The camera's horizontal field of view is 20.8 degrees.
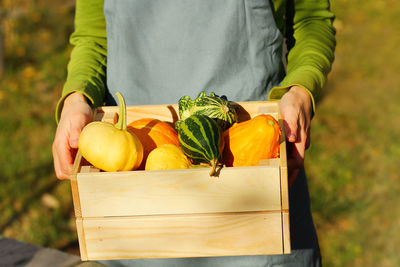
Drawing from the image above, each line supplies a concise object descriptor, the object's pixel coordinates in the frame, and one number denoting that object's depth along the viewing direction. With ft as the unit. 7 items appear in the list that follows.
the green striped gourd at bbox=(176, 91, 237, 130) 5.78
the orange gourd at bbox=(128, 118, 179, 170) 5.75
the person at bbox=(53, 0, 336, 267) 6.16
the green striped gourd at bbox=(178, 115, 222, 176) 5.44
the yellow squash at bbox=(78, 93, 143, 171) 5.45
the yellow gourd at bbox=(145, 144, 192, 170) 5.49
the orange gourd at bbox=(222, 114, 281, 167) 5.54
